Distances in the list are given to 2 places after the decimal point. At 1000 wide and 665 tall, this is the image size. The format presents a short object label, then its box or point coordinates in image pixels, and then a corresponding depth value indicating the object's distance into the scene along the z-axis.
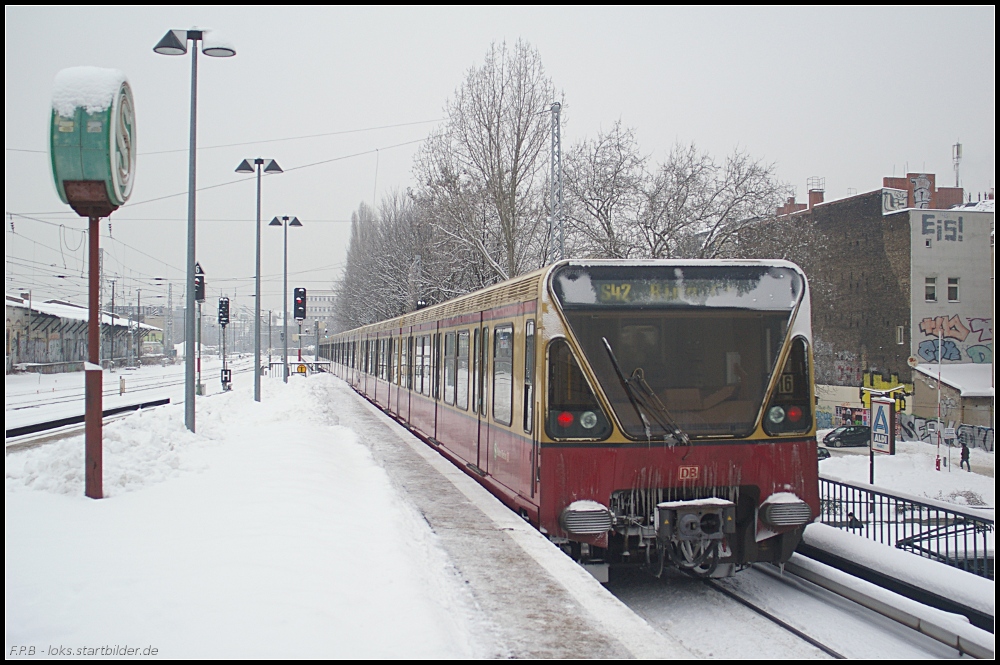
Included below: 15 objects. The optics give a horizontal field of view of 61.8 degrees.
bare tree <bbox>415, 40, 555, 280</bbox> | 31.47
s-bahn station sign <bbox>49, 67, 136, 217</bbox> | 7.35
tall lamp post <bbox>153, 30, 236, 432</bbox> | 14.27
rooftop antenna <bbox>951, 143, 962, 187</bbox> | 50.88
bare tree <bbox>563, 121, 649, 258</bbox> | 31.36
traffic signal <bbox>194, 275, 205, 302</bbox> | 31.52
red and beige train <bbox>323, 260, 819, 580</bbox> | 7.38
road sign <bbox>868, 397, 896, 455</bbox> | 16.19
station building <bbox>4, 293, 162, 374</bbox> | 48.91
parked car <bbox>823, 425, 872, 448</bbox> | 38.59
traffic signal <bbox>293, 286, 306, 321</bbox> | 33.00
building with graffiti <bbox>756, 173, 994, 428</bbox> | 41.91
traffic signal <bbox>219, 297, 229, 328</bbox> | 36.98
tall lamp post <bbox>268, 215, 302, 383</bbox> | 35.81
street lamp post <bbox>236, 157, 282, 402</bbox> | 25.89
